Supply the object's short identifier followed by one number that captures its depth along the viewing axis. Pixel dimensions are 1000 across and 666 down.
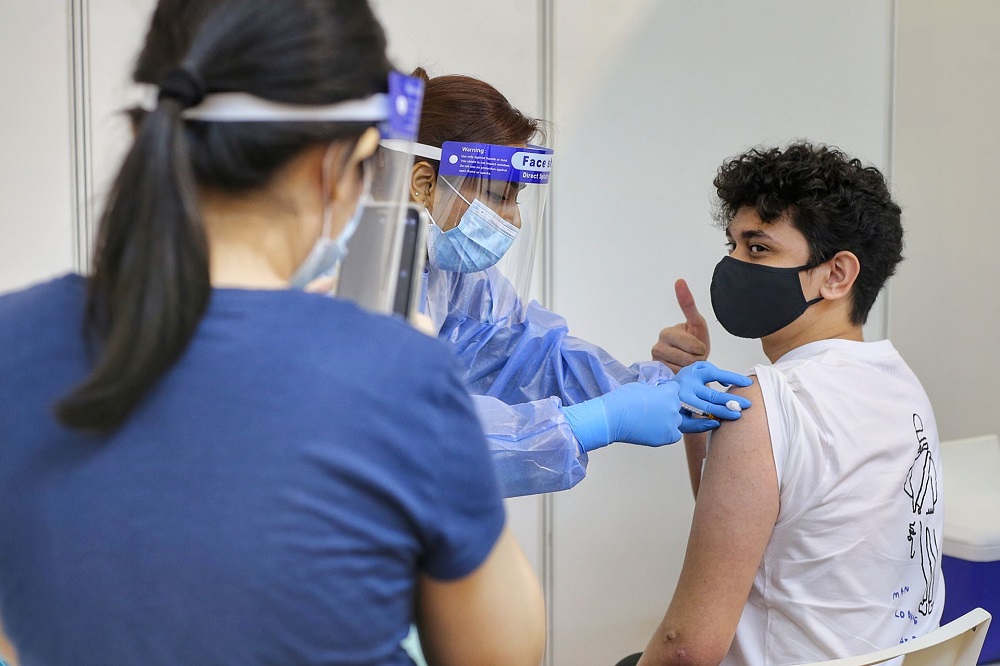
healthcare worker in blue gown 1.50
